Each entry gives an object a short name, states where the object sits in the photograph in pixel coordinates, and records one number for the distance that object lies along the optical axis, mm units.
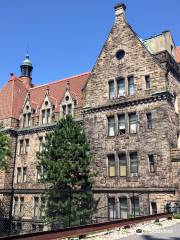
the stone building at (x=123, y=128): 16885
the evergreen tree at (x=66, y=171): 15818
